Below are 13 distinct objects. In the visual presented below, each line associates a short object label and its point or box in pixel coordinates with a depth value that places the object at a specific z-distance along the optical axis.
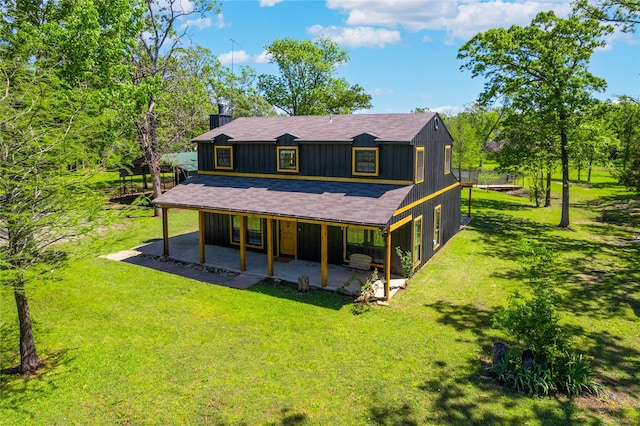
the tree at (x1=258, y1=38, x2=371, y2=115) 47.25
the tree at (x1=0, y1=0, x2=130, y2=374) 8.40
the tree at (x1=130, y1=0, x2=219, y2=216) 26.33
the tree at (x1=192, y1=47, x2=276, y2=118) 31.64
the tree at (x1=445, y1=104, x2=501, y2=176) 45.81
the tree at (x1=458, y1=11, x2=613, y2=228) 24.19
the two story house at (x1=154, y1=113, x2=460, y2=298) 15.30
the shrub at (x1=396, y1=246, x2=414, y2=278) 15.64
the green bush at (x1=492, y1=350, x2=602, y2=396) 8.84
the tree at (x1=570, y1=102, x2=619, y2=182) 24.42
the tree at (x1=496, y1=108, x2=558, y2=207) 26.20
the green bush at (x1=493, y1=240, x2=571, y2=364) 9.01
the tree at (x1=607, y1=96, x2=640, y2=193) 31.52
